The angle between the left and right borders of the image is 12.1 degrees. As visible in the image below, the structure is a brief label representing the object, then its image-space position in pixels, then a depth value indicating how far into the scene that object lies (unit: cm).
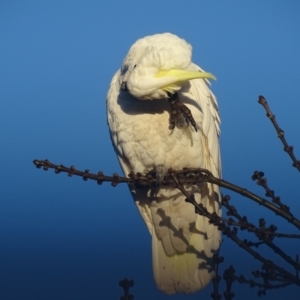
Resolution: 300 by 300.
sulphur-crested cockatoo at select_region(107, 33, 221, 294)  852
